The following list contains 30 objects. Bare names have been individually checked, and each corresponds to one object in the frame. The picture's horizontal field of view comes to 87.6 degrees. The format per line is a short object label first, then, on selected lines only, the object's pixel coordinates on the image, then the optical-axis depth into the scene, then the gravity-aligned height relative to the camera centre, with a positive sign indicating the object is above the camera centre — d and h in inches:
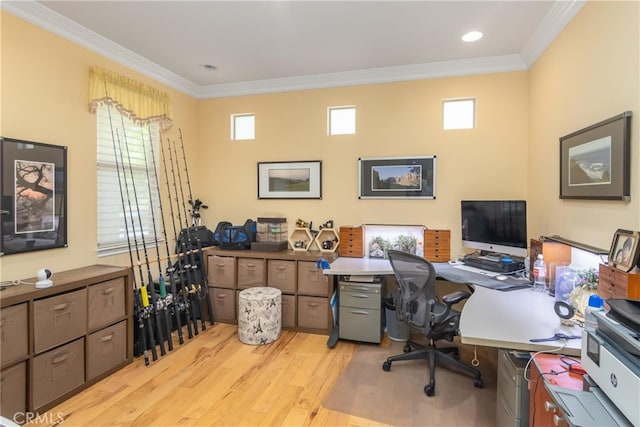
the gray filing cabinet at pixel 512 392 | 64.7 -36.4
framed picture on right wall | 69.1 +12.1
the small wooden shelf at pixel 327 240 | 146.9 -12.3
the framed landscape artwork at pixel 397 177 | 138.5 +14.8
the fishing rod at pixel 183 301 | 130.3 -34.8
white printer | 39.1 -20.7
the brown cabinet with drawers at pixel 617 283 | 58.3 -13.5
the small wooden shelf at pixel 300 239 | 148.7 -12.1
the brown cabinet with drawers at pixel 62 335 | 78.6 -32.9
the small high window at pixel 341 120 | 149.8 +41.8
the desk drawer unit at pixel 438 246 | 130.5 -13.3
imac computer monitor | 108.0 -4.9
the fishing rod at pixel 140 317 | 110.2 -34.9
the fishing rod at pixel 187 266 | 135.8 -21.7
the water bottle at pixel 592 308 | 56.5 -18.2
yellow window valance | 113.0 +43.5
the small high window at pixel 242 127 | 163.6 +42.8
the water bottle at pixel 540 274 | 94.4 -17.9
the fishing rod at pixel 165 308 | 119.0 -34.2
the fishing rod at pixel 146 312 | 111.9 -33.5
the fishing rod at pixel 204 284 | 144.6 -30.9
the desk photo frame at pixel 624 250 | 60.5 -7.4
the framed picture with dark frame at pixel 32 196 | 89.0 +5.0
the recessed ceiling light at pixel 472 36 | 109.0 +58.6
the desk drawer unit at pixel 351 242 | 140.2 -12.5
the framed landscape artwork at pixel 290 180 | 151.9 +15.3
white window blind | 118.8 +12.0
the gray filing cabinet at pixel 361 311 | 123.2 -36.8
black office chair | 94.3 -28.6
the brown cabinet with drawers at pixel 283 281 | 135.1 -28.9
